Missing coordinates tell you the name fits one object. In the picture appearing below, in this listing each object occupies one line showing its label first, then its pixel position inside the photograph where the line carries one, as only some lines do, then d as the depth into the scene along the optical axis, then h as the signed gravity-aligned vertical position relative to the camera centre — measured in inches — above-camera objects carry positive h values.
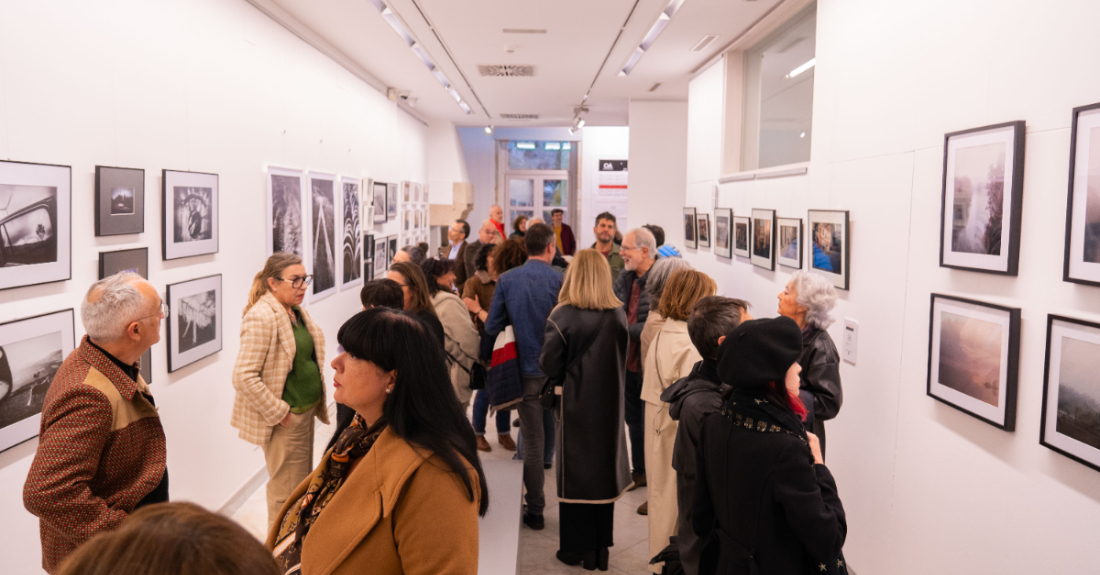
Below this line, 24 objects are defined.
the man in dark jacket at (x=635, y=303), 214.4 -19.8
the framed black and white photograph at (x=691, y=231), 364.8 +7.2
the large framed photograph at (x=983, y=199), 107.2 +9.0
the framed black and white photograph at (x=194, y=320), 172.1 -23.9
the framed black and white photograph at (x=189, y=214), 167.5 +4.5
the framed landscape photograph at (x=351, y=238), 326.6 -1.3
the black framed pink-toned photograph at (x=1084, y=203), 89.1 +6.8
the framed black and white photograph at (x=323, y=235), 282.7 -0.2
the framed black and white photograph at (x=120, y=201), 140.7 +6.0
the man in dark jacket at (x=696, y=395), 111.3 -25.2
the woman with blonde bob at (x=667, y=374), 149.9 -28.9
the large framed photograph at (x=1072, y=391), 89.4 -18.7
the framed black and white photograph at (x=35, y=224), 114.0 +0.5
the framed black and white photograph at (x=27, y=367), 113.3 -24.3
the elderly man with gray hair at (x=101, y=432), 84.5 -26.6
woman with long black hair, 65.3 -23.8
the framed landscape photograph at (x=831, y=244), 172.9 +1.0
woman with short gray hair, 136.3 -20.0
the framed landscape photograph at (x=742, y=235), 266.2 +4.2
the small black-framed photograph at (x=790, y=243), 209.2 +1.2
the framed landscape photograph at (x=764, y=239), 235.1 +2.5
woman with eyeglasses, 149.4 -32.3
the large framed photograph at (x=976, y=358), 108.2 -18.2
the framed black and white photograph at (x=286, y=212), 237.3 +7.8
